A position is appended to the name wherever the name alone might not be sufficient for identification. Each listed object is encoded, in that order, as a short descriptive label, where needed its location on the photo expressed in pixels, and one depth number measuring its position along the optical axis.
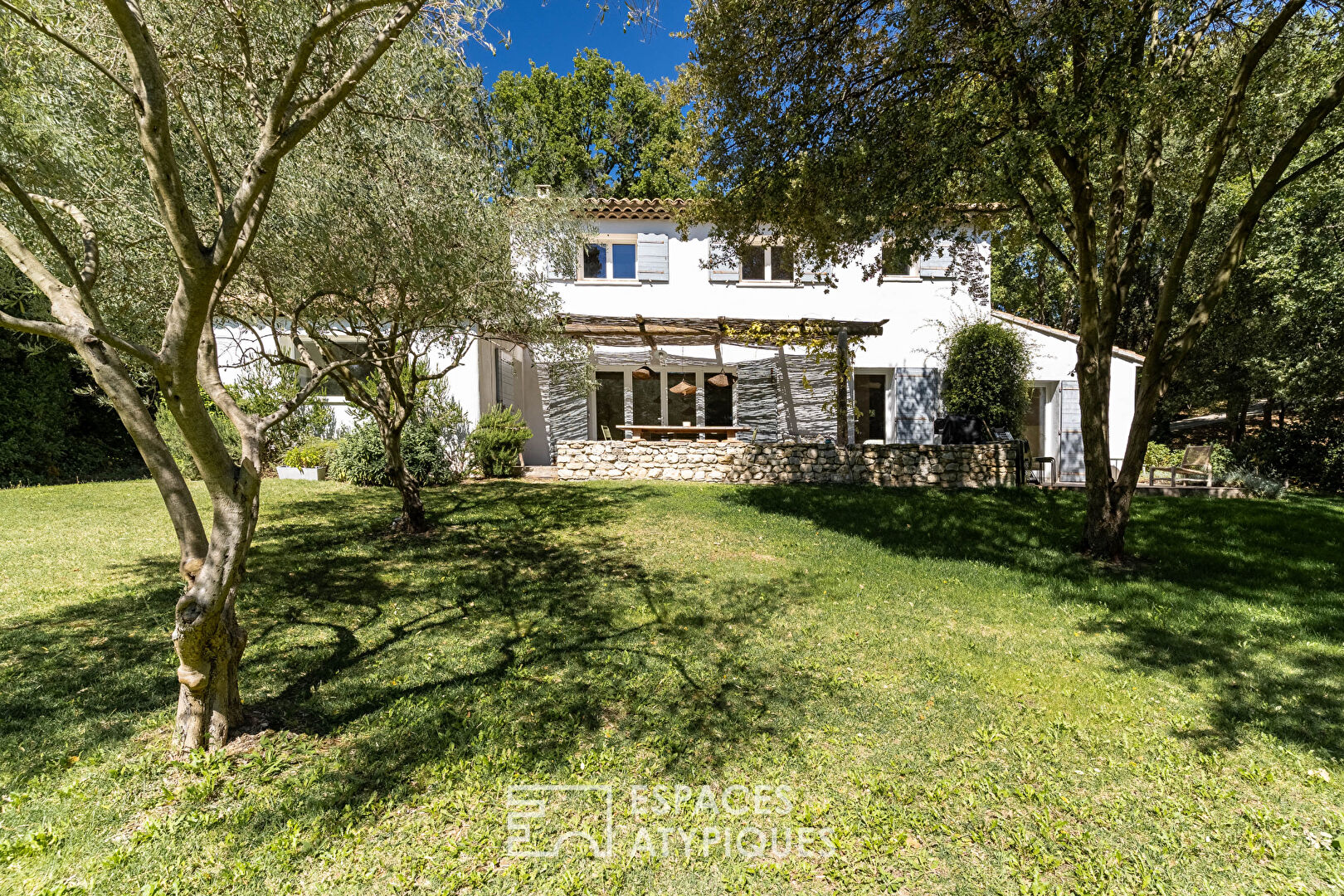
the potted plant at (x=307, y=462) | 13.03
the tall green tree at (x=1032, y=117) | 5.78
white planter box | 13.18
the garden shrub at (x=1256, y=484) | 11.91
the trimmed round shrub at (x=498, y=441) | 13.20
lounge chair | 12.92
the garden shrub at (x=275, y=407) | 12.12
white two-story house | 14.65
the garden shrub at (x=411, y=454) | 12.14
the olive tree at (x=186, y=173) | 2.84
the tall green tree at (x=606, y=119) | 25.25
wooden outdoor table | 14.45
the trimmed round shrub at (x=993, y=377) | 13.57
